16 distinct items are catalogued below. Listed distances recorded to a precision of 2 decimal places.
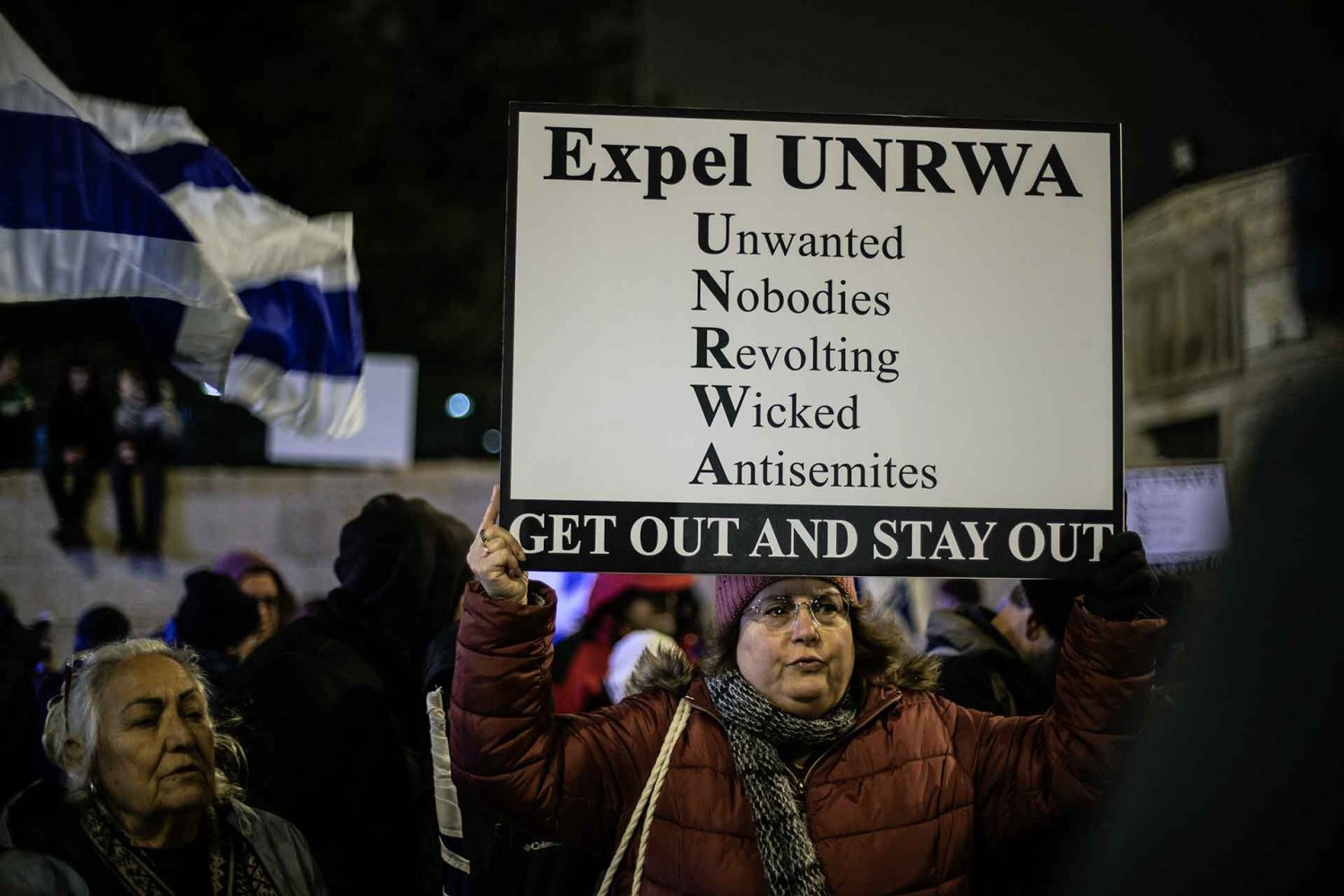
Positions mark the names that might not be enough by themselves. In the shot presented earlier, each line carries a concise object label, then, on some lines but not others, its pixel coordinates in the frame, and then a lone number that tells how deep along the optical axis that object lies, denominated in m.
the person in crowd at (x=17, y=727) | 4.35
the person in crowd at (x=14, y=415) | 11.05
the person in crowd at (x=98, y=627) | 5.80
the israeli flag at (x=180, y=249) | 4.09
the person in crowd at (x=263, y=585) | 6.26
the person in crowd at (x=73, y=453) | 11.16
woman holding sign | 2.71
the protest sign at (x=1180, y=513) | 4.29
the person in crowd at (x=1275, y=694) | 1.15
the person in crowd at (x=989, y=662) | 4.11
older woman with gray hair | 3.15
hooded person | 3.76
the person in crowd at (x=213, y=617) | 5.11
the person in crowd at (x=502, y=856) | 3.56
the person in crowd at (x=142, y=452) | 11.27
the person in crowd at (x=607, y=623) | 6.80
